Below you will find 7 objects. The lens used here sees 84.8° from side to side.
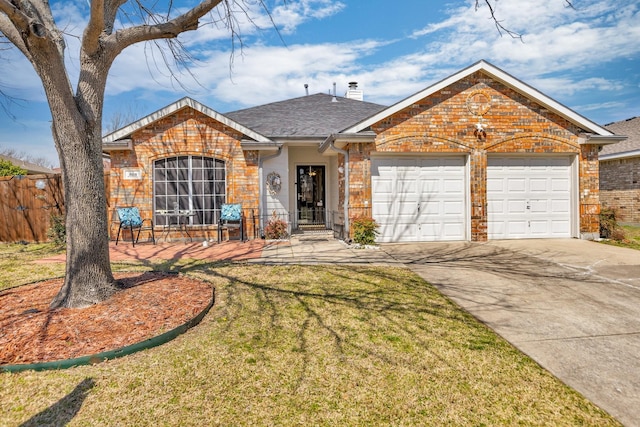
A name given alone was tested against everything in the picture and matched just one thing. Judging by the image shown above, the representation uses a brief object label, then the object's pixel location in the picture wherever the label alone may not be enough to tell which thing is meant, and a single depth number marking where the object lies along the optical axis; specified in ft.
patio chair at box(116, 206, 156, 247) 30.89
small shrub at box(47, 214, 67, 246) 33.32
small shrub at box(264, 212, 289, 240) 33.45
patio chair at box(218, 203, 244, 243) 32.58
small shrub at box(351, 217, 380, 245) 29.58
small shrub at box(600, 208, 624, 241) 31.98
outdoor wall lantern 31.40
